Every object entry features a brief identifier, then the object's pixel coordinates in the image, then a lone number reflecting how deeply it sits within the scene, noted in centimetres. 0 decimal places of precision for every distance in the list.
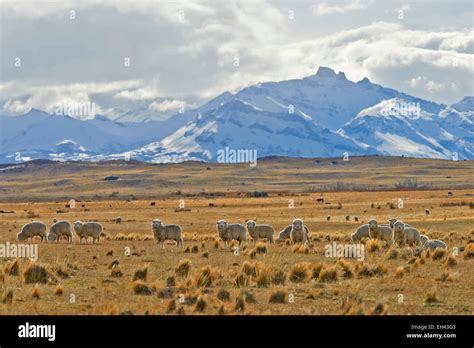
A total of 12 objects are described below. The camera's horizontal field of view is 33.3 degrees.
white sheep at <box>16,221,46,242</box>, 3678
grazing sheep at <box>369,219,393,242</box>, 3394
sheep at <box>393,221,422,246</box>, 3241
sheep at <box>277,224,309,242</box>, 3750
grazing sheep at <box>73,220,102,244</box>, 3684
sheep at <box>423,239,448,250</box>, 3111
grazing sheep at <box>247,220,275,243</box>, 3609
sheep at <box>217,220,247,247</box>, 3466
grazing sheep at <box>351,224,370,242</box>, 3553
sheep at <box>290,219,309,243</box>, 3480
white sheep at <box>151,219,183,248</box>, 3431
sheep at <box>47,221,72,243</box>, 3700
